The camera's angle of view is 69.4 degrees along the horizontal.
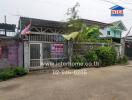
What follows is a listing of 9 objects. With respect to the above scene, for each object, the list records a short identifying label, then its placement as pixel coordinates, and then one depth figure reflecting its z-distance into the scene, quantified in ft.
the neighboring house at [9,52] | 19.25
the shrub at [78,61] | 22.96
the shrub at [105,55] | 25.34
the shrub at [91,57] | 24.33
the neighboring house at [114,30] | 43.86
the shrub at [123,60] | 28.62
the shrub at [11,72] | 17.72
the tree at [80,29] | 25.67
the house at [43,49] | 20.51
